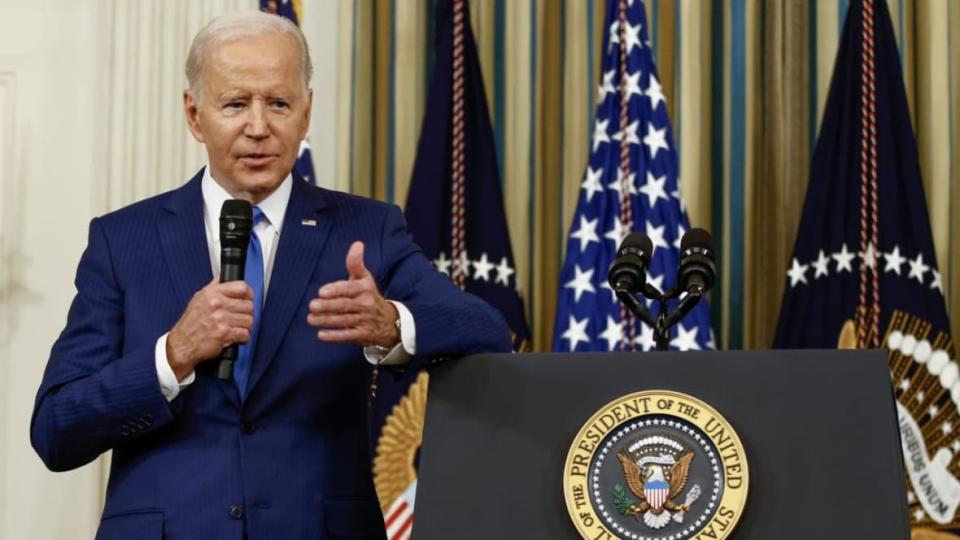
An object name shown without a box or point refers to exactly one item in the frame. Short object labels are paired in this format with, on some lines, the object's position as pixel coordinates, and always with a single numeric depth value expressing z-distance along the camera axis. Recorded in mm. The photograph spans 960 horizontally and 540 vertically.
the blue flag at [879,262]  9820
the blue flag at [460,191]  10586
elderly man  4773
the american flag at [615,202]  10094
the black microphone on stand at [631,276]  5090
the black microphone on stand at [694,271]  5082
